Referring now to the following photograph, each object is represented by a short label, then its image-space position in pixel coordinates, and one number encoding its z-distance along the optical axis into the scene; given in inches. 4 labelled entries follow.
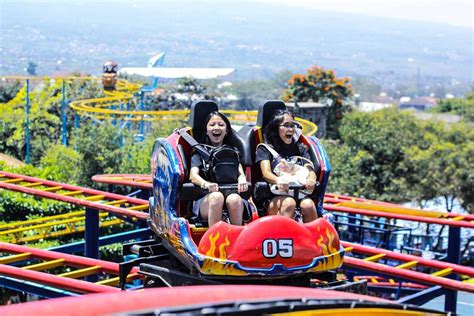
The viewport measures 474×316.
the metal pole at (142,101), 995.6
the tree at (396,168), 823.1
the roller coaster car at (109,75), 1013.8
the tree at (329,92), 1320.1
